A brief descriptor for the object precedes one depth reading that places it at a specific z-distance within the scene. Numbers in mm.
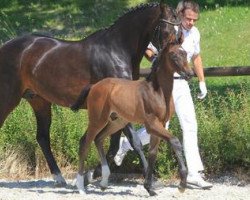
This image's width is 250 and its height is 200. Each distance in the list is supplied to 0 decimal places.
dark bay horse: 14391
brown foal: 12883
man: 14250
